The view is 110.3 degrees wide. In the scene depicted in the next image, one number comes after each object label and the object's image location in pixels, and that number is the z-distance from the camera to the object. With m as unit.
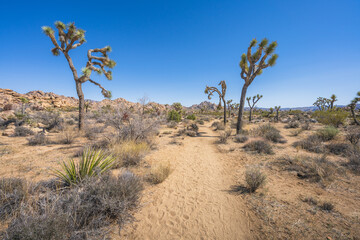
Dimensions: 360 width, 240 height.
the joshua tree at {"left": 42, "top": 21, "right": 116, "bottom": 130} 8.09
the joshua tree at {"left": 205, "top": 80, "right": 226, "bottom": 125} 16.70
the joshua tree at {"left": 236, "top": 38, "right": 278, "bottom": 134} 9.30
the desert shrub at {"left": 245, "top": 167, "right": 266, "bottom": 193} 3.50
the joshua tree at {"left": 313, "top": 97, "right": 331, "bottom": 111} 34.95
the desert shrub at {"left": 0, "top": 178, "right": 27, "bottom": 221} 2.17
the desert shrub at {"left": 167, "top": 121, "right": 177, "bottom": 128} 15.00
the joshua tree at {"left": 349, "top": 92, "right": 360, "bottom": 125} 11.34
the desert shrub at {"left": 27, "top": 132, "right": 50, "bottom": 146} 6.46
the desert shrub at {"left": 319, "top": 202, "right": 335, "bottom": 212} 2.66
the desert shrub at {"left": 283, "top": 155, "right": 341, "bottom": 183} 3.84
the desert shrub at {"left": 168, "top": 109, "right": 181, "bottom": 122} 18.95
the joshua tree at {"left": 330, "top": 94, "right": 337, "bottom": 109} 30.72
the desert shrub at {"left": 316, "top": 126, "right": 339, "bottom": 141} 7.33
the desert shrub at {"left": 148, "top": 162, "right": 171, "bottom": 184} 3.91
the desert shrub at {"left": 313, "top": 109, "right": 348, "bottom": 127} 11.75
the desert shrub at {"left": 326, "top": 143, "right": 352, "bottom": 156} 5.29
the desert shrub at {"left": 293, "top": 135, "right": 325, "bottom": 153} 5.90
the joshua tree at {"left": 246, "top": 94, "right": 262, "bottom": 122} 22.55
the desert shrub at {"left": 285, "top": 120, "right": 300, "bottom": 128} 13.02
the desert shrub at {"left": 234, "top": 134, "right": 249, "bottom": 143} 8.37
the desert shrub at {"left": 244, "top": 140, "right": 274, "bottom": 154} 6.24
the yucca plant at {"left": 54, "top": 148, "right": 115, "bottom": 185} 2.93
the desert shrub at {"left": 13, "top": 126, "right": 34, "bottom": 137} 7.85
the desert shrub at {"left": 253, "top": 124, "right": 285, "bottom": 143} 8.02
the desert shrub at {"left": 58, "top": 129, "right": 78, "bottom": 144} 6.89
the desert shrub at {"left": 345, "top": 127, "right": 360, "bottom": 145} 6.08
